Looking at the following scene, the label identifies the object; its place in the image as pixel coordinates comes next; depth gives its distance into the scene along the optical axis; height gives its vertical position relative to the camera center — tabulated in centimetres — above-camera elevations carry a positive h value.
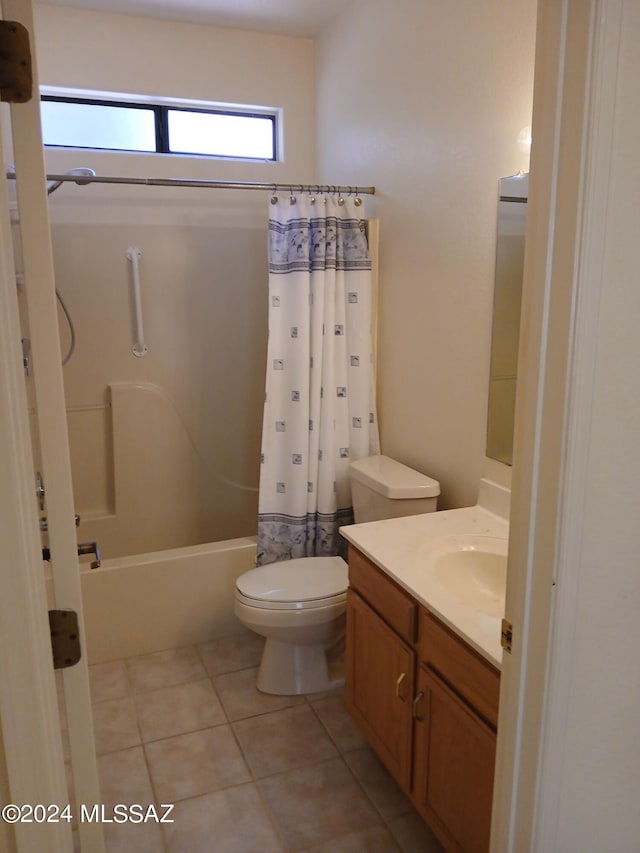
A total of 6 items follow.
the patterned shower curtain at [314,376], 260 -29
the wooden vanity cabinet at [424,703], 142 -99
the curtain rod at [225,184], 246 +46
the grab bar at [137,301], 313 +1
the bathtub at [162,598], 263 -121
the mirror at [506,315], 192 -3
